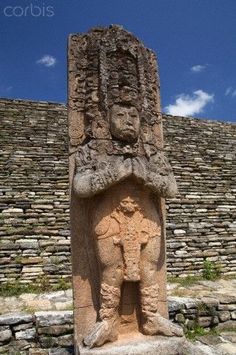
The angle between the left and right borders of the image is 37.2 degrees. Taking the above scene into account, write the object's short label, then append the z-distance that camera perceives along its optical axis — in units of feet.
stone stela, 10.66
